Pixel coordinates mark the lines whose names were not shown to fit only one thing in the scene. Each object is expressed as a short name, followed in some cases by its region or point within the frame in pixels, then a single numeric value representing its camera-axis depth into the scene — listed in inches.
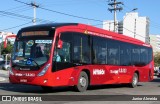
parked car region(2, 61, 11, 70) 2221.3
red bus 611.2
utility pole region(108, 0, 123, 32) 2090.8
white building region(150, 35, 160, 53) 5806.1
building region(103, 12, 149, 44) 2850.4
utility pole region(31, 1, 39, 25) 1702.4
